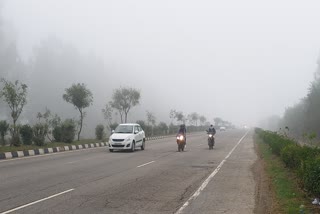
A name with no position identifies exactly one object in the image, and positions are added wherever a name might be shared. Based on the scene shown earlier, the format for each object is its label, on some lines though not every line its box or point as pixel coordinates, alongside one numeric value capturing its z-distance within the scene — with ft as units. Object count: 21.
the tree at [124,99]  181.27
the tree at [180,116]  288.30
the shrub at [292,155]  41.99
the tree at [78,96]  124.88
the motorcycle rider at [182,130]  88.77
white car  81.87
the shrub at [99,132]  133.69
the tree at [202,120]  433.48
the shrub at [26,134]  91.69
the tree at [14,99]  86.58
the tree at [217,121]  549.54
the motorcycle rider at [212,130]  98.64
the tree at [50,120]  107.96
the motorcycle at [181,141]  87.97
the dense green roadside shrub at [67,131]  107.04
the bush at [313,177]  28.18
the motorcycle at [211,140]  98.17
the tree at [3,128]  89.18
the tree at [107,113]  187.32
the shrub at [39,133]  92.89
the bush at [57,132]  106.32
